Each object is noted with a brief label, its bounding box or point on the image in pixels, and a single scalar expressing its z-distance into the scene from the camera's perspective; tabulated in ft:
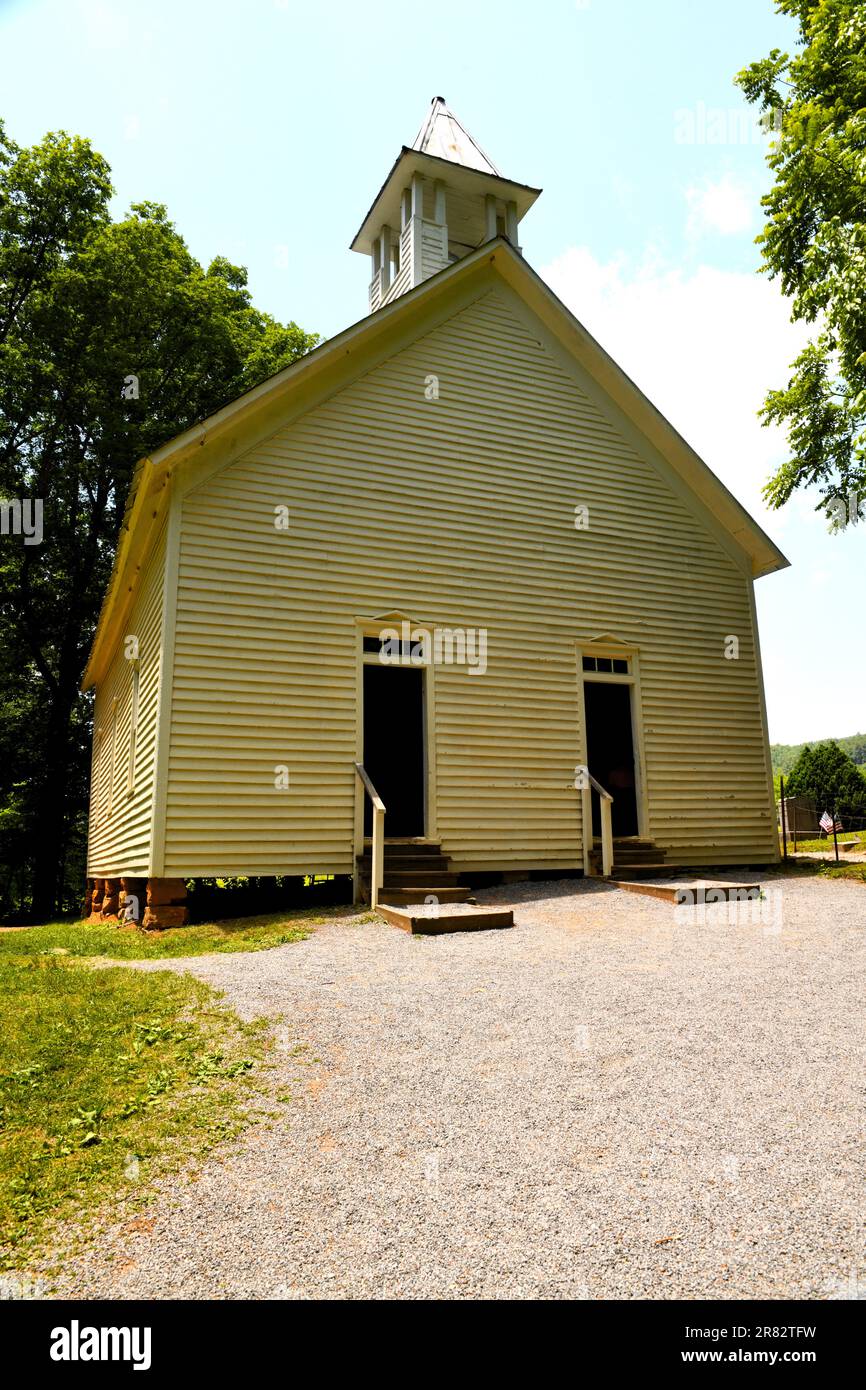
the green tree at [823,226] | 45.83
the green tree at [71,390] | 67.36
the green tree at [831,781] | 83.35
